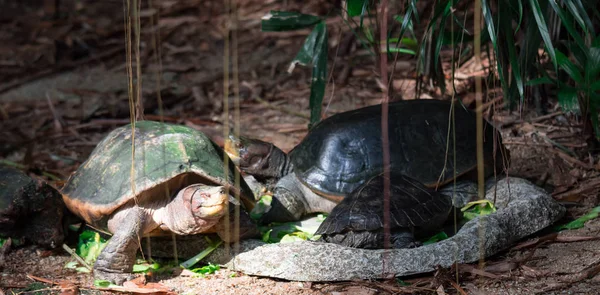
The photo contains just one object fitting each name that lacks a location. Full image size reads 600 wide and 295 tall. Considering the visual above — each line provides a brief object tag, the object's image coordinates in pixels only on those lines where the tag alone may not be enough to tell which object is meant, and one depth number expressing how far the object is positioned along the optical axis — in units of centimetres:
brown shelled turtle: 393
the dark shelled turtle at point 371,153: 472
